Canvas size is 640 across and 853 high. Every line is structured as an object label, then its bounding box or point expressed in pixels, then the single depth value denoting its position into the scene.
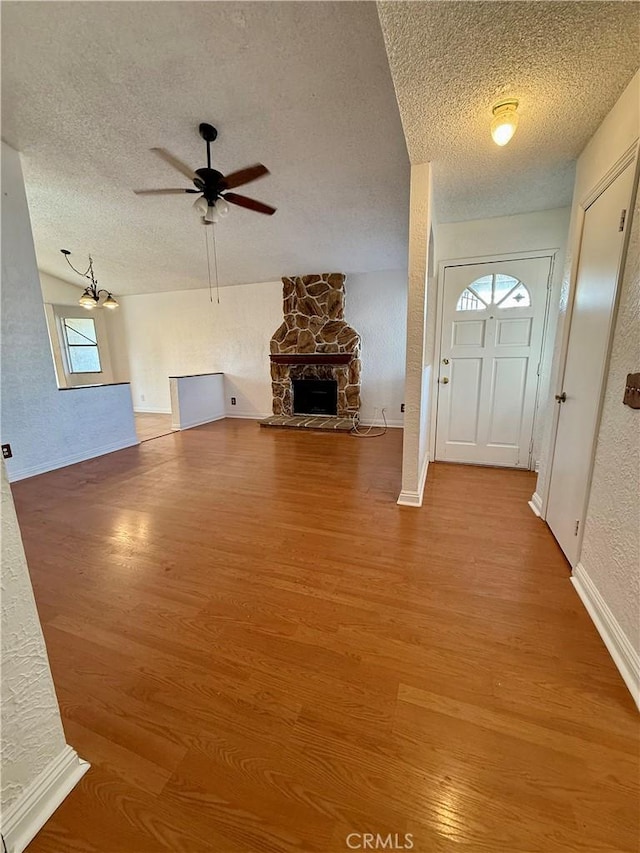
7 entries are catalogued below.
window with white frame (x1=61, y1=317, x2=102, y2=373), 6.82
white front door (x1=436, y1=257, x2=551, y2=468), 3.03
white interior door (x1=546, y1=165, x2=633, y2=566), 1.60
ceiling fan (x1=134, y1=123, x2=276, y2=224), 2.39
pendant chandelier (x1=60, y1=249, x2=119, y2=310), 5.36
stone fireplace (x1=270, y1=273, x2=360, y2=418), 5.38
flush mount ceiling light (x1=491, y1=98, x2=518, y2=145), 1.63
